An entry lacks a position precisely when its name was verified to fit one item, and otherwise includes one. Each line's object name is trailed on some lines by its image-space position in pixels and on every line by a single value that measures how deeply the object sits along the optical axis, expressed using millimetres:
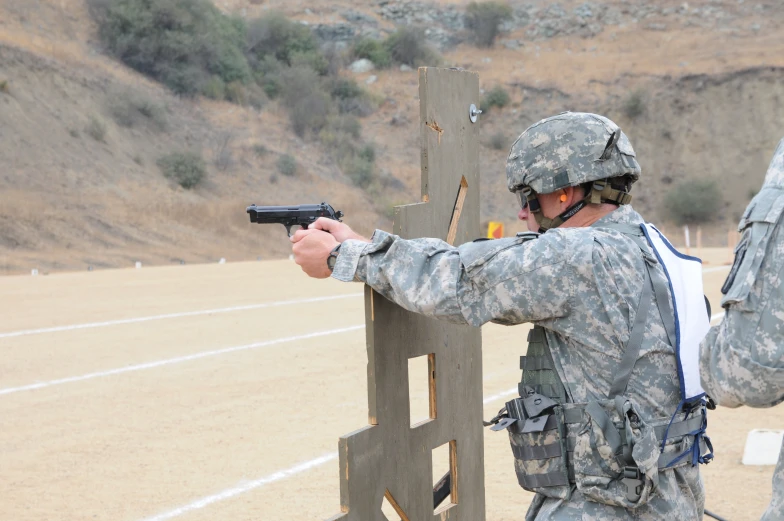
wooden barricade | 3285
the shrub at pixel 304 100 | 42656
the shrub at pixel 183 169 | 33000
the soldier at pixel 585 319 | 2650
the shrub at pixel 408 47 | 52312
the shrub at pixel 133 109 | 34062
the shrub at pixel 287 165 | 37094
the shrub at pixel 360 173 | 40625
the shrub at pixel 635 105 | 46062
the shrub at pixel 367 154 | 42812
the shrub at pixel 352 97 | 47875
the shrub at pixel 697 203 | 42438
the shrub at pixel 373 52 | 51812
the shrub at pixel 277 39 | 48075
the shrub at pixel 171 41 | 39531
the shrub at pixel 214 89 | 40625
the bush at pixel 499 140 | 47688
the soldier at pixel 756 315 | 2043
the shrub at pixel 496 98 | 49188
